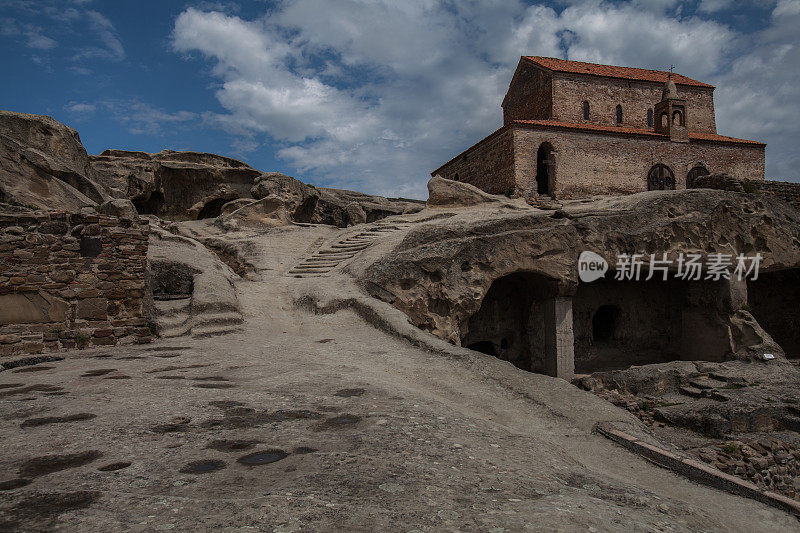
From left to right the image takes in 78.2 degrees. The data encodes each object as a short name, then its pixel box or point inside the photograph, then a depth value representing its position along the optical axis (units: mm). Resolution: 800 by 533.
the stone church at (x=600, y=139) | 25094
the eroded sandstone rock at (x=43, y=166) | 10406
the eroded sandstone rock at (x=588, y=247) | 10086
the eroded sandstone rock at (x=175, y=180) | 20375
